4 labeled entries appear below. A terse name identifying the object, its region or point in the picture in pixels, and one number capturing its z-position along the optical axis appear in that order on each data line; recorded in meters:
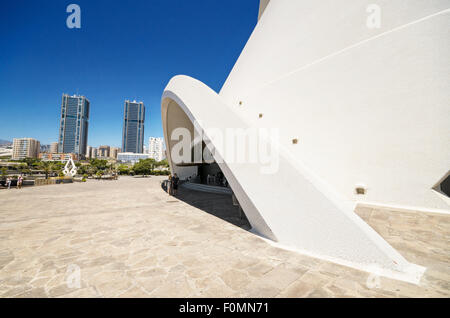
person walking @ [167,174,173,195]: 10.33
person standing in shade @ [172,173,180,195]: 10.16
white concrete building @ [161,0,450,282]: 3.53
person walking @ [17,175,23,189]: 12.40
